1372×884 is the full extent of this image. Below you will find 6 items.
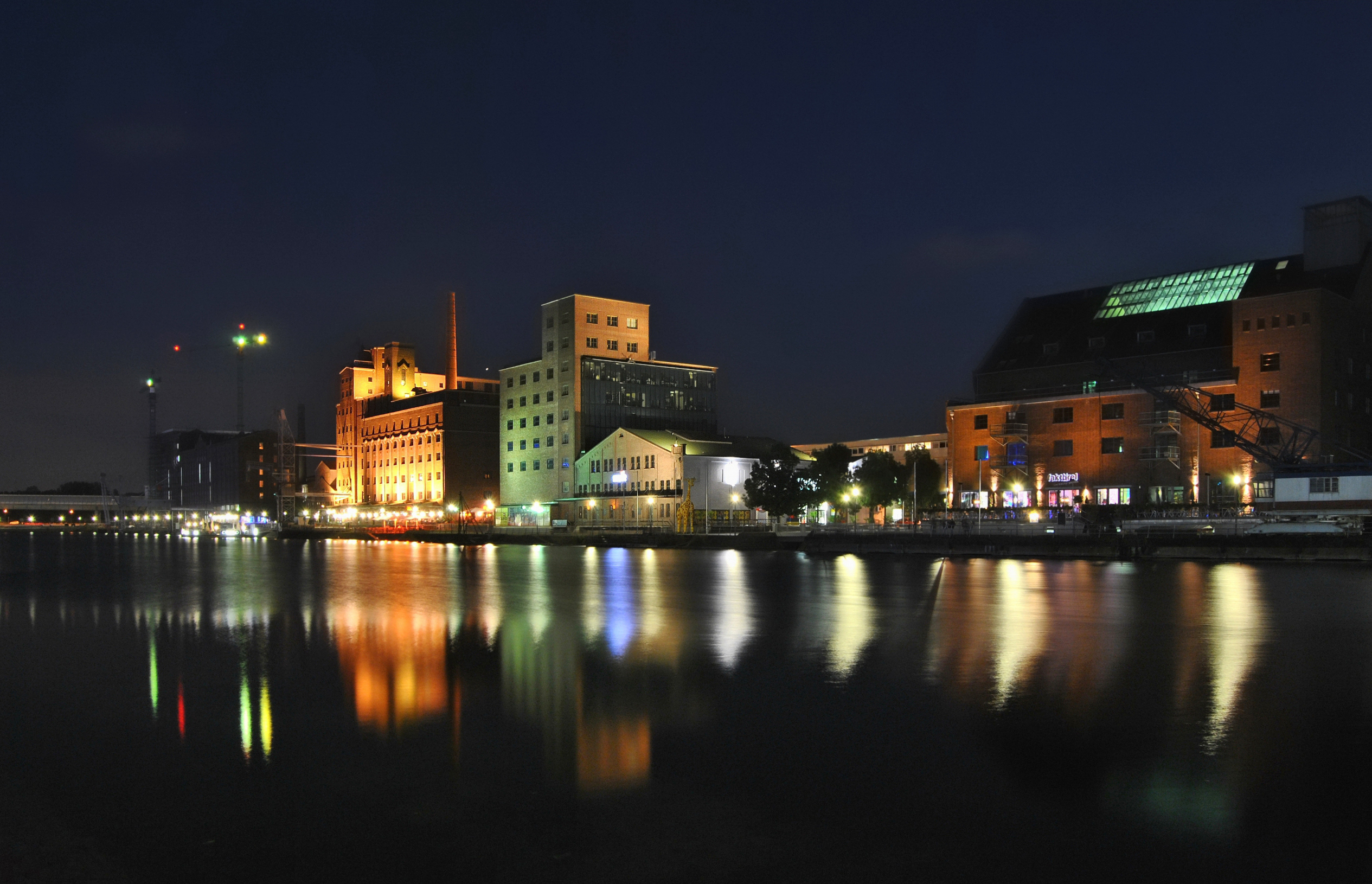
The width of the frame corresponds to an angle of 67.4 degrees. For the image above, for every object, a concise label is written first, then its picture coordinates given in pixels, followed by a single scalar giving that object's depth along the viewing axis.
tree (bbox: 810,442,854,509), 74.88
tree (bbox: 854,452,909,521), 75.56
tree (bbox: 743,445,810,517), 74.88
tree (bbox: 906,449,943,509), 89.69
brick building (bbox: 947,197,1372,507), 64.44
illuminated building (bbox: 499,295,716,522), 101.69
